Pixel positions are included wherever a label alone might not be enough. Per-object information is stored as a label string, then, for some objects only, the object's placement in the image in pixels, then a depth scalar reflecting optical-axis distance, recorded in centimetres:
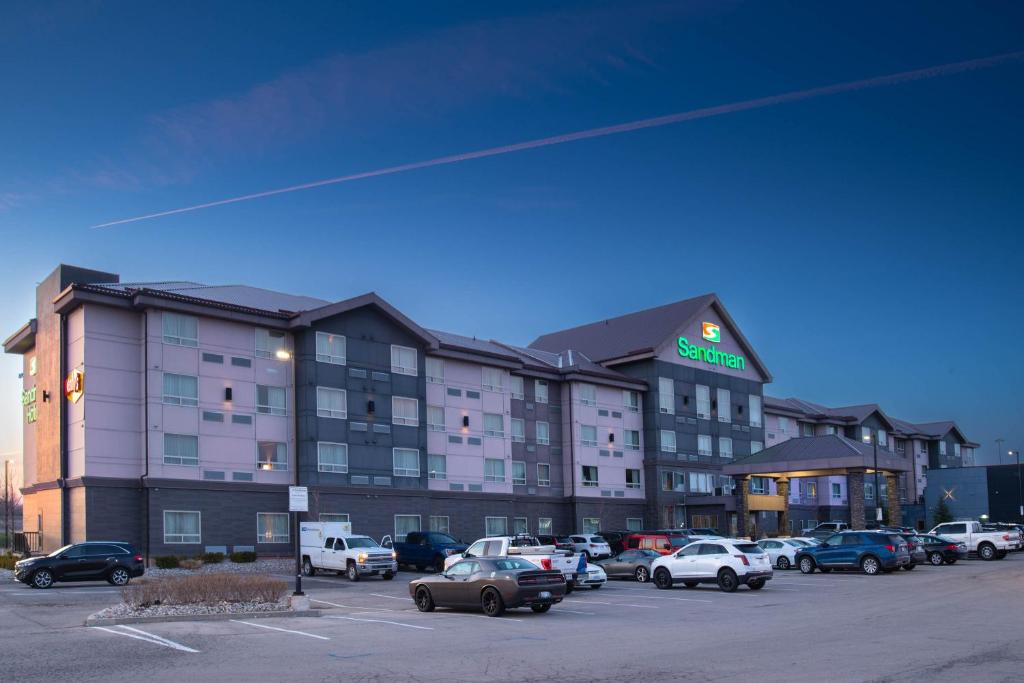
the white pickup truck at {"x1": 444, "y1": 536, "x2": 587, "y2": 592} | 2967
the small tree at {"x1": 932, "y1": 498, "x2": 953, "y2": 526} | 9000
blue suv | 3831
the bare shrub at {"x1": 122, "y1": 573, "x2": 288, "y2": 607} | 2445
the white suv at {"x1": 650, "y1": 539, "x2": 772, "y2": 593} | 3161
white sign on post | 2822
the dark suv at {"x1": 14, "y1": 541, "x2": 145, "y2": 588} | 3475
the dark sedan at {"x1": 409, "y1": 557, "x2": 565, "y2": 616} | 2375
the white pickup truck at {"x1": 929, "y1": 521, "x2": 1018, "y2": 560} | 4788
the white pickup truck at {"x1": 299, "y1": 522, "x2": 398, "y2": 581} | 3881
